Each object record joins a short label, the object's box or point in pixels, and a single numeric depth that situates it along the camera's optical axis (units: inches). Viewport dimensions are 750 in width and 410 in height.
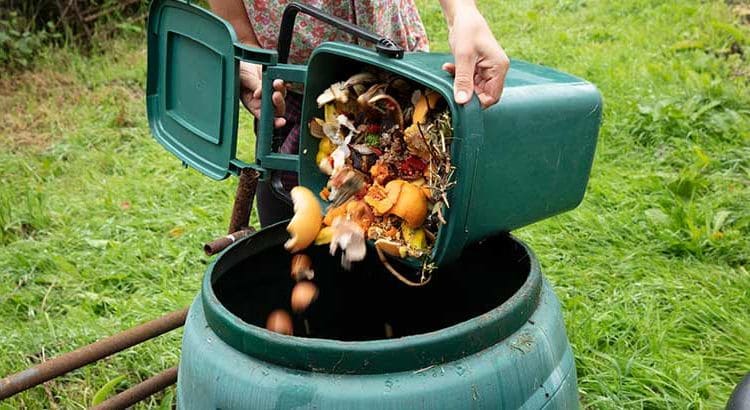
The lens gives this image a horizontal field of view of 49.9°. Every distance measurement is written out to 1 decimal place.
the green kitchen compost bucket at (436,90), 47.7
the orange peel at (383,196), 53.1
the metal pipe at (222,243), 60.4
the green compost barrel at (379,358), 44.2
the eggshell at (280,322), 64.6
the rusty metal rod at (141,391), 72.9
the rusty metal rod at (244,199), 64.5
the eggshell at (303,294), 65.1
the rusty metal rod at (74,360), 66.3
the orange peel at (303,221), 55.8
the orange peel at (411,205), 52.2
